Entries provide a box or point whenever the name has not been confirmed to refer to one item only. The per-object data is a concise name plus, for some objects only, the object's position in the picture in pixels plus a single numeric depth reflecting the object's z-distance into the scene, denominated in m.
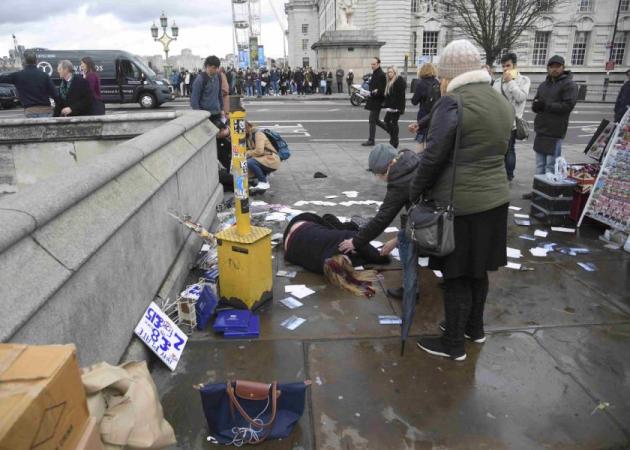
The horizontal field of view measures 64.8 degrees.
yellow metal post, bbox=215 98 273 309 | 3.91
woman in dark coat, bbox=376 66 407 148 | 10.39
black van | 22.20
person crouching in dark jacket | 4.14
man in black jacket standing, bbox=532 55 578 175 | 6.70
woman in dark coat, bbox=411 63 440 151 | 8.93
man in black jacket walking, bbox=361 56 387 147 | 10.83
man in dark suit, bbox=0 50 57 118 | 8.26
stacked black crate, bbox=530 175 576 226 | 6.25
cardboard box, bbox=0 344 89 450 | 1.14
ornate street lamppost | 29.88
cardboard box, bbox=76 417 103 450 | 1.38
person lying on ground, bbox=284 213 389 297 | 4.57
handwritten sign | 3.22
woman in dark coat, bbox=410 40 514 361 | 2.93
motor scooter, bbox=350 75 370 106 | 24.02
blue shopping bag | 2.59
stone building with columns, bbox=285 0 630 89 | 44.16
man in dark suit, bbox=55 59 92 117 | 7.98
